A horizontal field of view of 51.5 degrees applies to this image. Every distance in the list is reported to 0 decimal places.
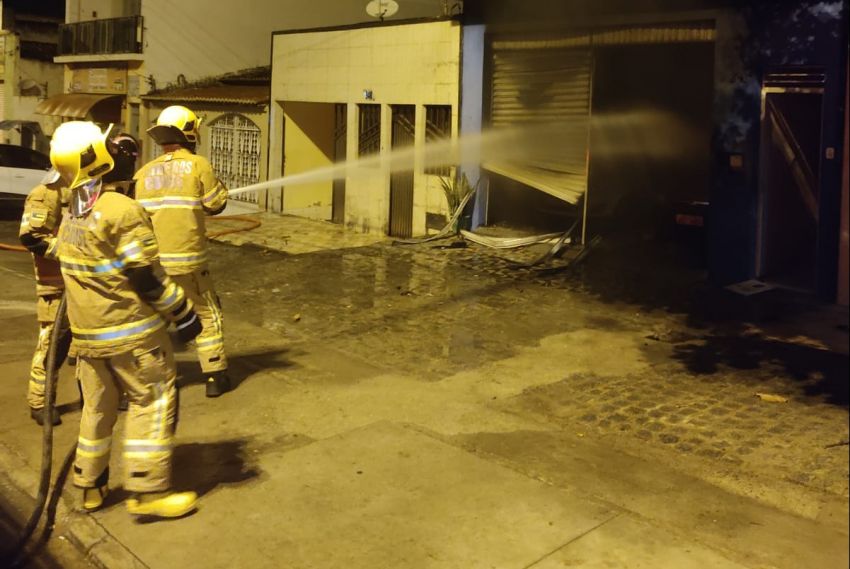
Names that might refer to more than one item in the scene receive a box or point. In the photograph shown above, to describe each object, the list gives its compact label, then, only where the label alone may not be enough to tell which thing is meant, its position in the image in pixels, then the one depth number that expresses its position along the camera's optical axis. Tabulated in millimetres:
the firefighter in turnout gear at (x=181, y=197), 5895
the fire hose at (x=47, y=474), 4152
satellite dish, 16641
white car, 16625
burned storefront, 9281
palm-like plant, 13492
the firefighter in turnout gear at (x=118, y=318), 4102
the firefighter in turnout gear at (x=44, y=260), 5371
